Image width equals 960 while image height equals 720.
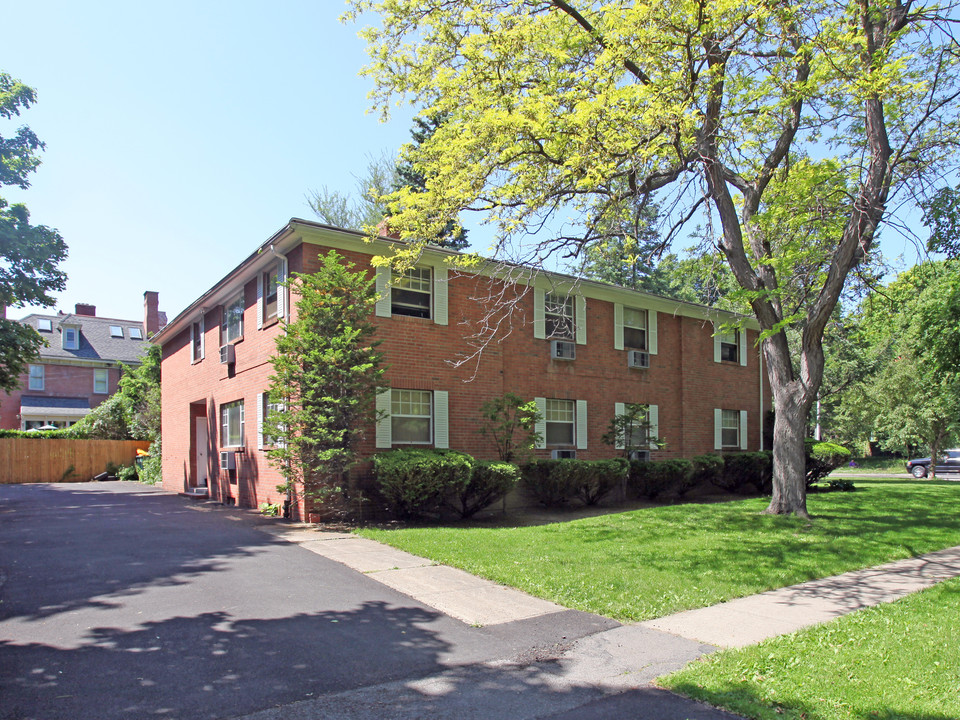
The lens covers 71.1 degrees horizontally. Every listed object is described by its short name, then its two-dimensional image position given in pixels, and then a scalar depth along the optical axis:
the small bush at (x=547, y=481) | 15.03
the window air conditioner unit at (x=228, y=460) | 16.35
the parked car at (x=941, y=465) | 32.97
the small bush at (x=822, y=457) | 19.52
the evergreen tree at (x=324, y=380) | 11.82
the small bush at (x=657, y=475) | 16.98
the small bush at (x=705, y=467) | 18.34
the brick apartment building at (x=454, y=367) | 13.95
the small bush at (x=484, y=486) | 12.99
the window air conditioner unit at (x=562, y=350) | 16.73
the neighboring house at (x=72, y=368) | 37.03
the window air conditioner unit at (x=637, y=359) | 18.62
